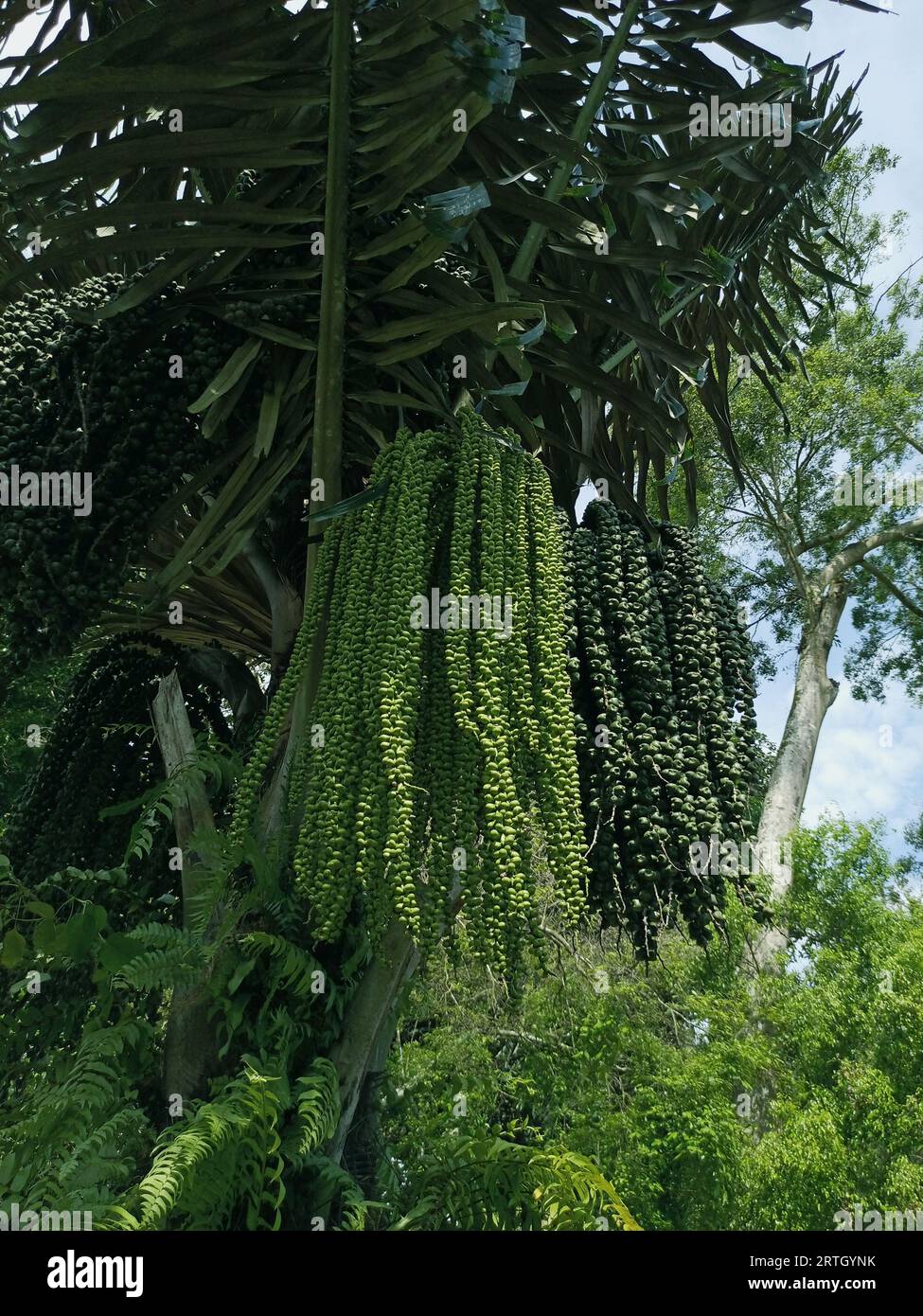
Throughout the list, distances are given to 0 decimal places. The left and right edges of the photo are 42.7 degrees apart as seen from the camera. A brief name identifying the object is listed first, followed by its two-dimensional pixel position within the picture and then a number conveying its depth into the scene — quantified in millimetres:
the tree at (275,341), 2549
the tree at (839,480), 13016
